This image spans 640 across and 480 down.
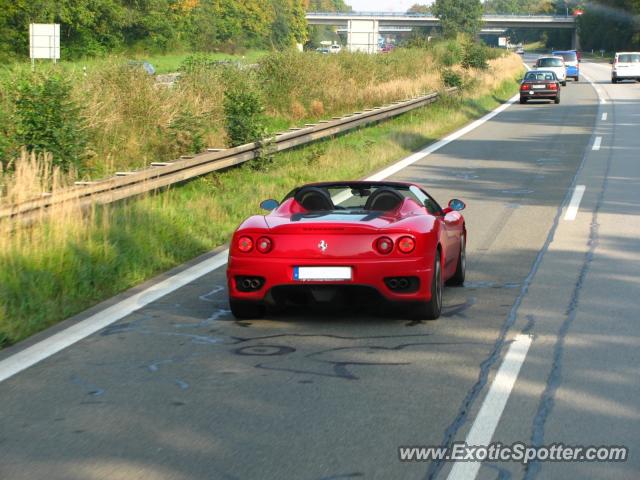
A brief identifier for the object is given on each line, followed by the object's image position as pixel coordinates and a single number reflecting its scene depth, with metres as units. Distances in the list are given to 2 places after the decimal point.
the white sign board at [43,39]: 44.03
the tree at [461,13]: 153.62
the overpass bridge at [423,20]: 169.75
